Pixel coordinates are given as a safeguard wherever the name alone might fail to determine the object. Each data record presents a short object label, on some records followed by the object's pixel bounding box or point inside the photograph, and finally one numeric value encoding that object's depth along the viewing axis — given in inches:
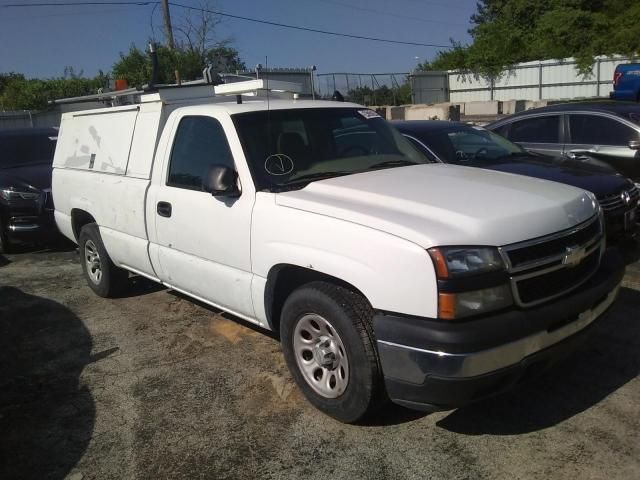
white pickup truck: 110.1
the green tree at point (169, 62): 1144.8
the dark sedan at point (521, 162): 217.9
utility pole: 1169.4
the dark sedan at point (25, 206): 320.8
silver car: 270.2
